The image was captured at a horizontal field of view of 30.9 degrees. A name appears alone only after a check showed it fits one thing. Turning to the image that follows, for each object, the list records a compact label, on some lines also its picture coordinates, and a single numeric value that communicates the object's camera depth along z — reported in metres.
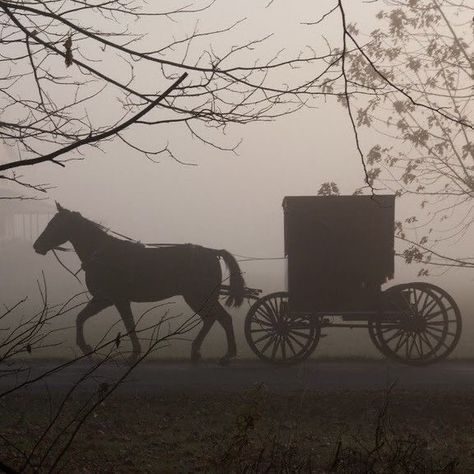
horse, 13.29
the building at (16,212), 55.16
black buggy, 12.77
